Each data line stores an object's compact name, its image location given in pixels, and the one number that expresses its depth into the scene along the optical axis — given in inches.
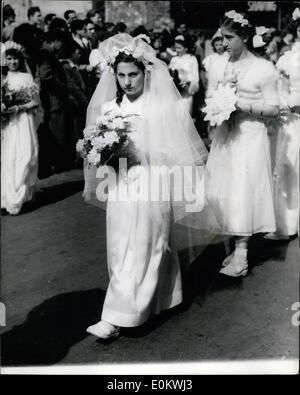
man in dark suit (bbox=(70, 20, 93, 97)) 423.8
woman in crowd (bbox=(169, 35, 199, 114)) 443.8
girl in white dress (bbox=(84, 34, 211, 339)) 164.7
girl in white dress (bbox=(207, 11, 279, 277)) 202.7
